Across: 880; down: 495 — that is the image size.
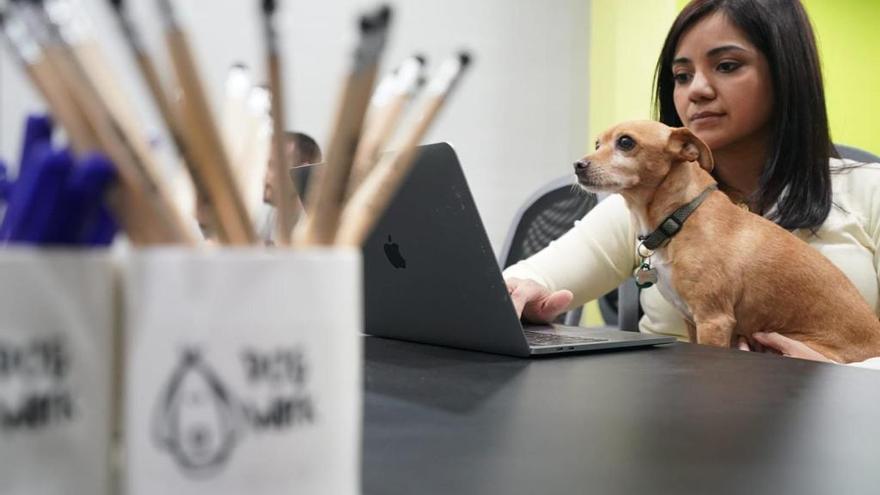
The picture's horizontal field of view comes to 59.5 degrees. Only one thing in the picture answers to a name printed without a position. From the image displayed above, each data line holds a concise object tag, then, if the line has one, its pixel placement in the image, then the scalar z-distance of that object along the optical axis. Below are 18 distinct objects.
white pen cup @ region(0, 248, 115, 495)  0.20
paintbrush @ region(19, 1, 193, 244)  0.19
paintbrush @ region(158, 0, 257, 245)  0.19
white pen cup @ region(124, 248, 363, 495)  0.20
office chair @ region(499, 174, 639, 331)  1.72
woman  1.35
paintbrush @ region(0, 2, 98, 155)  0.20
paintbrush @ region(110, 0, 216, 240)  0.18
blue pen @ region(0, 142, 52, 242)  0.20
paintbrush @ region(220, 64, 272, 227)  0.24
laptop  0.63
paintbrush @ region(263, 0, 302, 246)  0.19
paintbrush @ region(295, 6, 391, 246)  0.19
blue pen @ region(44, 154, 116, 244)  0.19
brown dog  1.31
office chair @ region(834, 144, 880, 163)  1.46
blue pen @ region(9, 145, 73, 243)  0.19
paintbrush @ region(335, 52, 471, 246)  0.23
